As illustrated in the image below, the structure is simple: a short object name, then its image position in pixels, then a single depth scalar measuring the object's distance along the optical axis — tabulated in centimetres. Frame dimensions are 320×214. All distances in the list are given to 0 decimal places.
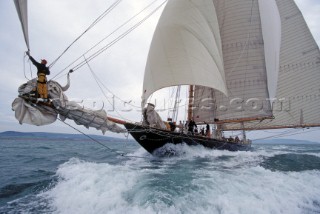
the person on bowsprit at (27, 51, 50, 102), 634
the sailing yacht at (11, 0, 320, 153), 1199
